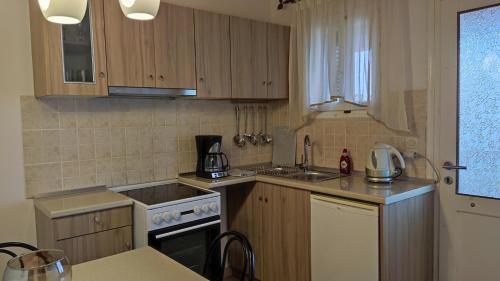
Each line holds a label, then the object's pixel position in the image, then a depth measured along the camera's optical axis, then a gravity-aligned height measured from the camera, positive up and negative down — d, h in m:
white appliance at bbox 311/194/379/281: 2.14 -0.74
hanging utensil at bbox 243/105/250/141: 3.45 -0.07
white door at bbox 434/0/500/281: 2.18 -0.12
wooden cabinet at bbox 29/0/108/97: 2.17 +0.42
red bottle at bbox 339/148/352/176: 2.86 -0.35
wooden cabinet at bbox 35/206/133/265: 2.10 -0.64
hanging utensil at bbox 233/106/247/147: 3.37 -0.14
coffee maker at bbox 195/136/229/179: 2.92 -0.27
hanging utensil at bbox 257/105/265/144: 3.54 -0.01
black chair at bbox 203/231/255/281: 1.33 -0.52
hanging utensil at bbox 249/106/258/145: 3.48 -0.14
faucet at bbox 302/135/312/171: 3.25 -0.27
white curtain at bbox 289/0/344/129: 2.91 +0.54
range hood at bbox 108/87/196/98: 2.41 +0.22
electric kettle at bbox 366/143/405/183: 2.43 -0.29
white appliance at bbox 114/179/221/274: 2.27 -0.63
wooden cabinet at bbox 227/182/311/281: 2.59 -0.81
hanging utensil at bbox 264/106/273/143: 3.56 -0.14
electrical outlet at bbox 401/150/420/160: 2.53 -0.24
